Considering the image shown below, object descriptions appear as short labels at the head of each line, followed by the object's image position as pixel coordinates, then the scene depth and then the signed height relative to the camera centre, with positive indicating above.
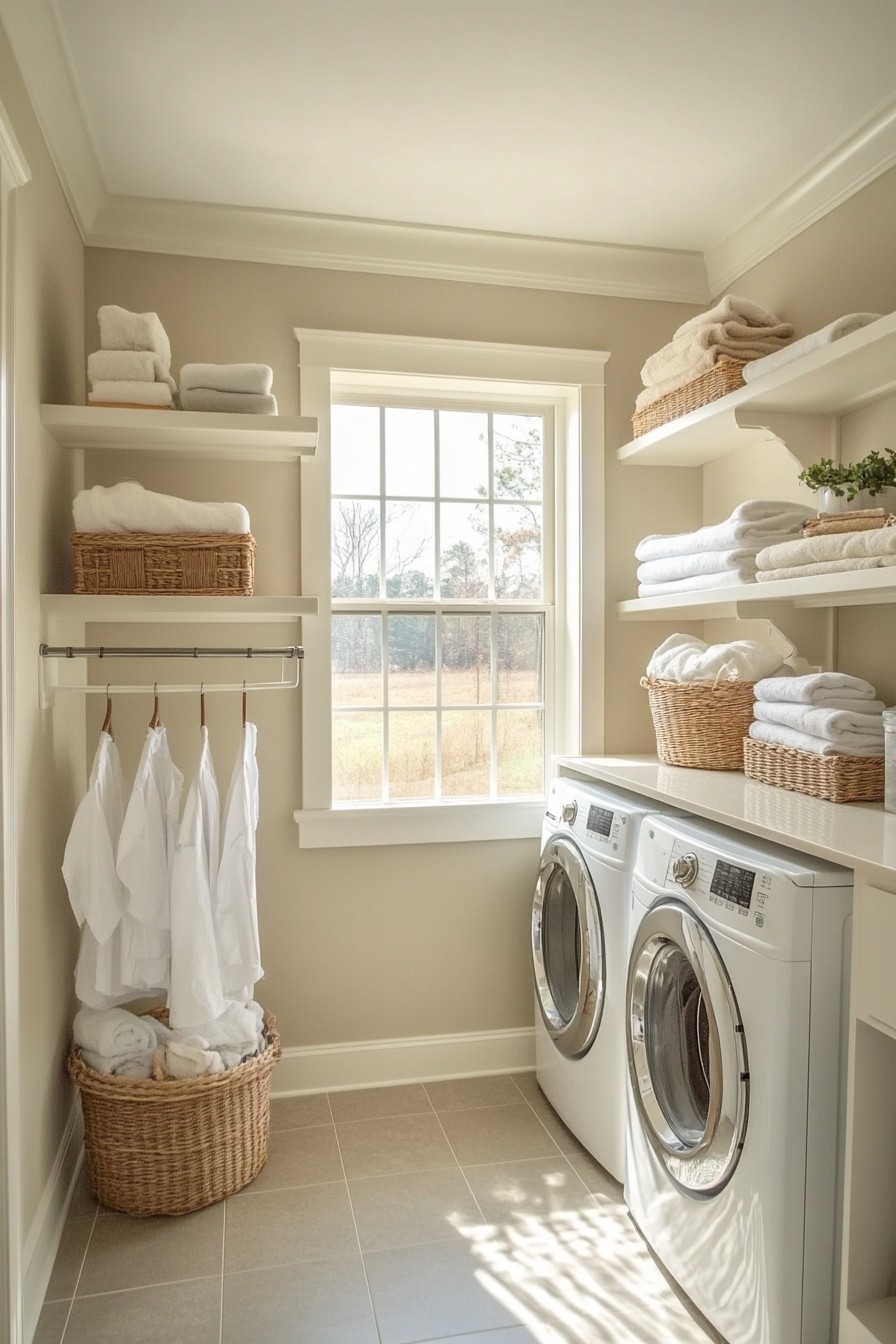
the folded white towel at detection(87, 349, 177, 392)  2.26 +0.69
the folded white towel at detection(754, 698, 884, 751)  2.01 -0.16
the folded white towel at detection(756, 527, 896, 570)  1.80 +0.21
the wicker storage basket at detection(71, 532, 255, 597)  2.26 +0.21
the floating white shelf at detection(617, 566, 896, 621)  1.85 +0.12
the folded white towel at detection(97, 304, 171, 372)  2.24 +0.78
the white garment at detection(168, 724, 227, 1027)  2.18 -0.67
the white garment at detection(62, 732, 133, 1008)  2.17 -0.56
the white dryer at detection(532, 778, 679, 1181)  2.26 -0.82
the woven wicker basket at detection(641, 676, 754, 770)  2.43 -0.19
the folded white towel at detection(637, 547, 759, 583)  2.31 +0.23
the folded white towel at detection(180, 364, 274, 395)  2.33 +0.68
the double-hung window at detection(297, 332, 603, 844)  2.80 +0.19
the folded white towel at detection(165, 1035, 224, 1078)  2.23 -0.99
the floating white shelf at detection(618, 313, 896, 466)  1.98 +0.62
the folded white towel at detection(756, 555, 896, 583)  1.82 +0.17
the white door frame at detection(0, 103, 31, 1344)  1.67 -0.34
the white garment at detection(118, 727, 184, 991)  2.20 -0.51
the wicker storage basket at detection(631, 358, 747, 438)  2.44 +0.71
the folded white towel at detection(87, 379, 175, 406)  2.27 +0.63
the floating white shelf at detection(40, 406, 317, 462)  2.21 +0.55
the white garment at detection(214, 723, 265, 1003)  2.28 -0.60
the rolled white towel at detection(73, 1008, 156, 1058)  2.25 -0.93
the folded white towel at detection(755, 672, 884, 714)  2.09 -0.09
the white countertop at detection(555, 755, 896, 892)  1.54 -0.33
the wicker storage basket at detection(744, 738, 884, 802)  2.00 -0.28
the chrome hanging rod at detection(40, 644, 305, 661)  2.19 -0.01
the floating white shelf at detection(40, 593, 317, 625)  2.20 +0.10
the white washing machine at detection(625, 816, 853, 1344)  1.56 -0.78
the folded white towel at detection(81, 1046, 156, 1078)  2.24 -1.00
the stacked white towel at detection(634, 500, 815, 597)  2.29 +0.27
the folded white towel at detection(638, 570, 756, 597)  2.33 +0.18
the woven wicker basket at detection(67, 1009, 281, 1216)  2.18 -1.16
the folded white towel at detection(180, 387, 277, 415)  2.33 +0.62
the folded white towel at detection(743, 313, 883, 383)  2.01 +0.69
